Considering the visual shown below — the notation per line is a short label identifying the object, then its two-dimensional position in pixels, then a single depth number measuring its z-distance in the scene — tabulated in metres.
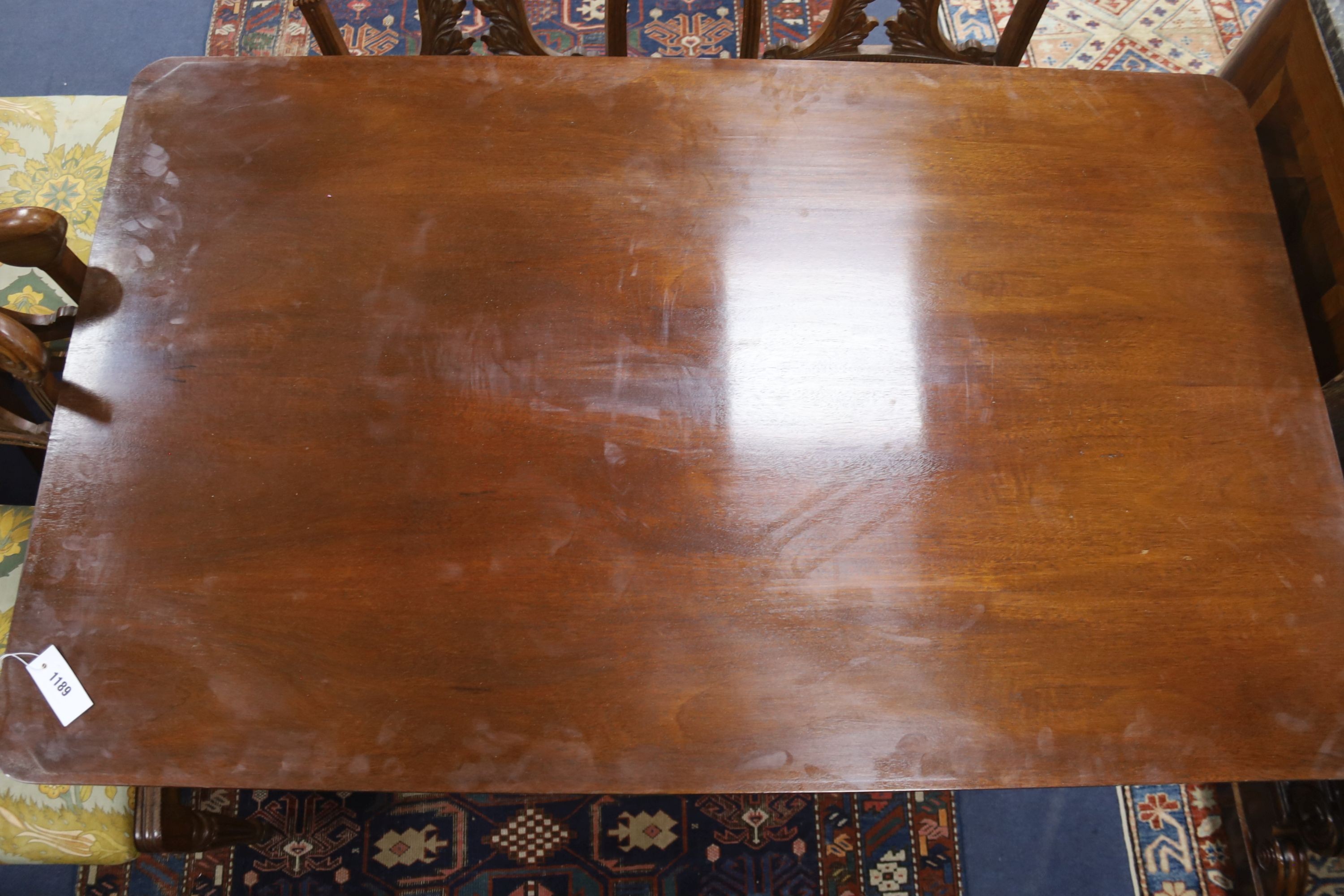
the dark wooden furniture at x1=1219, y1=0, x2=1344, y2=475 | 1.15
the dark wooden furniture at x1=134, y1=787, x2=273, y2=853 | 1.11
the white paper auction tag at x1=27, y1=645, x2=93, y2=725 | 0.93
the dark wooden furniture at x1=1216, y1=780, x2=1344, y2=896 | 1.28
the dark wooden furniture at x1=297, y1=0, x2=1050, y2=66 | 1.31
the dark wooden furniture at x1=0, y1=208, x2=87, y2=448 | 1.00
